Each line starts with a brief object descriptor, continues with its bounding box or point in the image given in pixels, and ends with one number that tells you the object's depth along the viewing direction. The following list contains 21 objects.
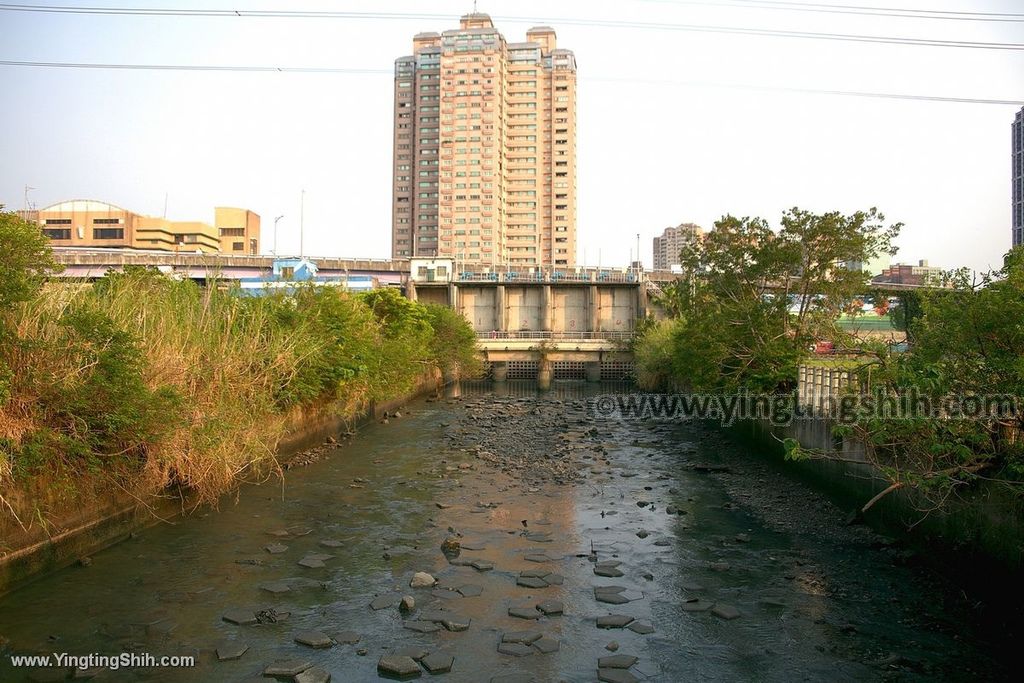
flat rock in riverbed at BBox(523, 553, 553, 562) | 10.01
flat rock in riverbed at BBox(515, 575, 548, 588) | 8.94
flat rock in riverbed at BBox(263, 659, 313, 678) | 6.44
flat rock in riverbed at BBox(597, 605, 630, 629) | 7.74
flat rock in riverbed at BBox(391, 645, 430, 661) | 6.83
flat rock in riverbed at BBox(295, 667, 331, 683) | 6.33
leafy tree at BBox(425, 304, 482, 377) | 40.47
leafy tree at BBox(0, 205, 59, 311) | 8.19
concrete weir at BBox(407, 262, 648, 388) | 52.84
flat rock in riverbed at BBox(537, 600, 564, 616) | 8.02
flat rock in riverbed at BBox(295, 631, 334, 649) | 7.07
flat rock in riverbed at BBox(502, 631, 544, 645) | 7.23
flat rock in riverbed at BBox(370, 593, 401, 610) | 8.16
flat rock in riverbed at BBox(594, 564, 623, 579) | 9.48
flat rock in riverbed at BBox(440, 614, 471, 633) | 7.53
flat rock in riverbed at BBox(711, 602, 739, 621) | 7.97
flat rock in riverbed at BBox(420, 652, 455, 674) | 6.60
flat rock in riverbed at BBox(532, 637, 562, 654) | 7.04
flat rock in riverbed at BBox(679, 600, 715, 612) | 8.23
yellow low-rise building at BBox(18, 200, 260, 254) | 96.12
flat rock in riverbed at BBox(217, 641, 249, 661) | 6.74
